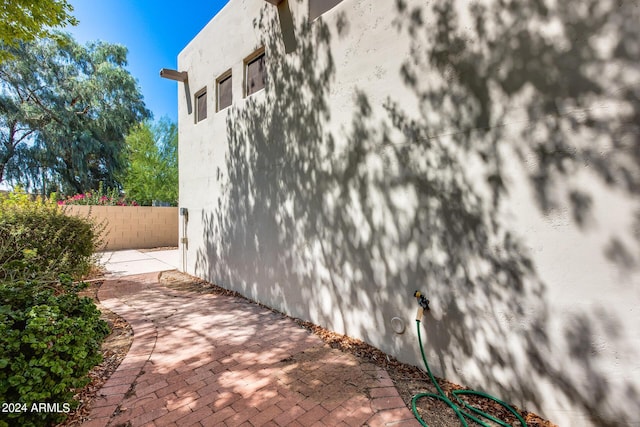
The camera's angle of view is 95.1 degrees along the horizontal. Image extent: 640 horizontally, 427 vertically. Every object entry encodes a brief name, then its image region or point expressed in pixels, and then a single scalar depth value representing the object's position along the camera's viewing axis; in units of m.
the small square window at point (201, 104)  7.13
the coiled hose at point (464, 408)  2.30
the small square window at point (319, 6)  3.96
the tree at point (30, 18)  5.18
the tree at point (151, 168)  15.87
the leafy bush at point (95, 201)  12.43
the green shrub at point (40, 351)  1.92
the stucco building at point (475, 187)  2.02
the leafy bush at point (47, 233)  5.02
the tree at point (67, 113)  16.81
